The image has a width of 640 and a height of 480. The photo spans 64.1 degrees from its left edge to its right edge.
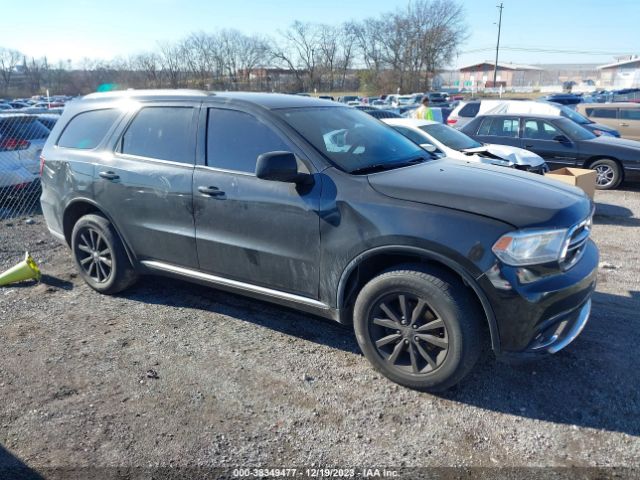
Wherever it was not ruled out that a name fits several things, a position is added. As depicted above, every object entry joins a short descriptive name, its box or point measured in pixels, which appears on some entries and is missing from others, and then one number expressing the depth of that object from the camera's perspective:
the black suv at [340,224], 2.92
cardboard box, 7.17
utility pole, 61.69
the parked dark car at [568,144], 9.68
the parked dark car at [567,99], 29.60
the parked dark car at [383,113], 13.23
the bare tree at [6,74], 64.19
